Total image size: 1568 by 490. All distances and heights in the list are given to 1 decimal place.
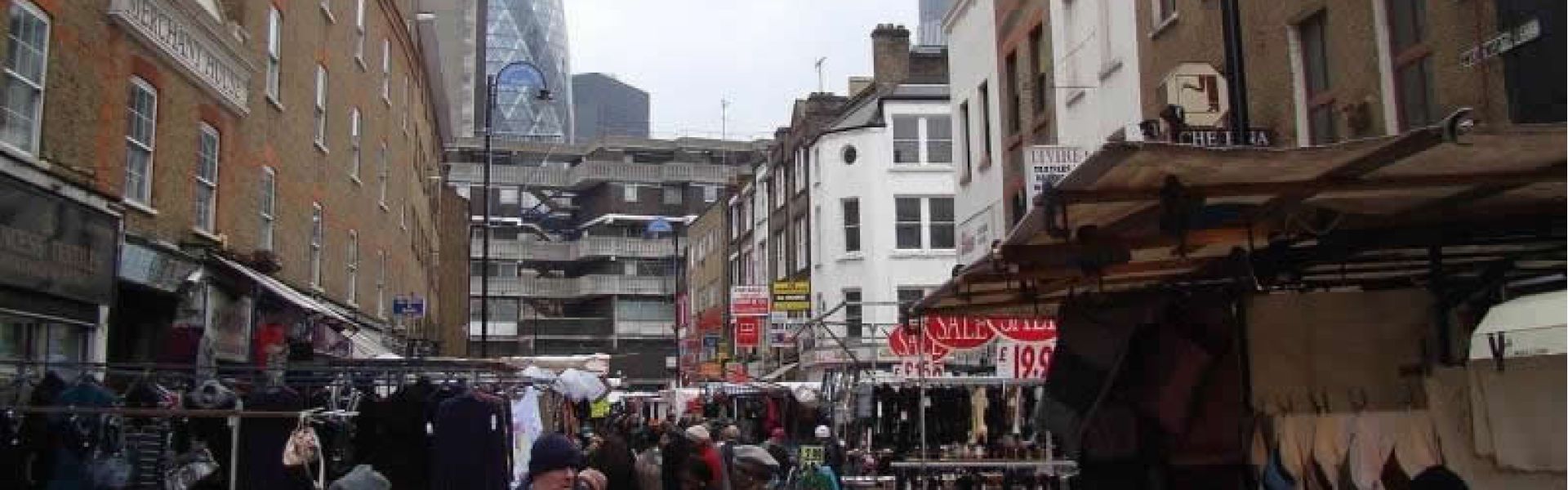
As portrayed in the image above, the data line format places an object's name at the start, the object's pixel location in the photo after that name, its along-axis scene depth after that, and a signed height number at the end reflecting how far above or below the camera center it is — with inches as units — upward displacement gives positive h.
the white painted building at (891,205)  1568.7 +211.2
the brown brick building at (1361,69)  441.1 +119.8
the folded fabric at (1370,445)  199.9 -11.4
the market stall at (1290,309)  182.2 +10.1
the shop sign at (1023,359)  534.6 +7.0
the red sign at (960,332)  624.4 +22.0
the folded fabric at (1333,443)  203.5 -11.2
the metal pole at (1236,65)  414.0 +101.7
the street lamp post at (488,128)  1184.7 +240.1
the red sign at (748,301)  1368.1 +83.8
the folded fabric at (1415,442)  198.8 -10.9
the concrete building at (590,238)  3125.0 +369.2
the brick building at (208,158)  527.8 +120.1
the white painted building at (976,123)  971.9 +200.0
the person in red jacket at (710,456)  373.4 -21.9
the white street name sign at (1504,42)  435.8 +111.6
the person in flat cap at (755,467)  334.0 -22.0
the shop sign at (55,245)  474.9 +57.2
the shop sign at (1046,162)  546.9 +90.1
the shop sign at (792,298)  1267.2 +80.4
